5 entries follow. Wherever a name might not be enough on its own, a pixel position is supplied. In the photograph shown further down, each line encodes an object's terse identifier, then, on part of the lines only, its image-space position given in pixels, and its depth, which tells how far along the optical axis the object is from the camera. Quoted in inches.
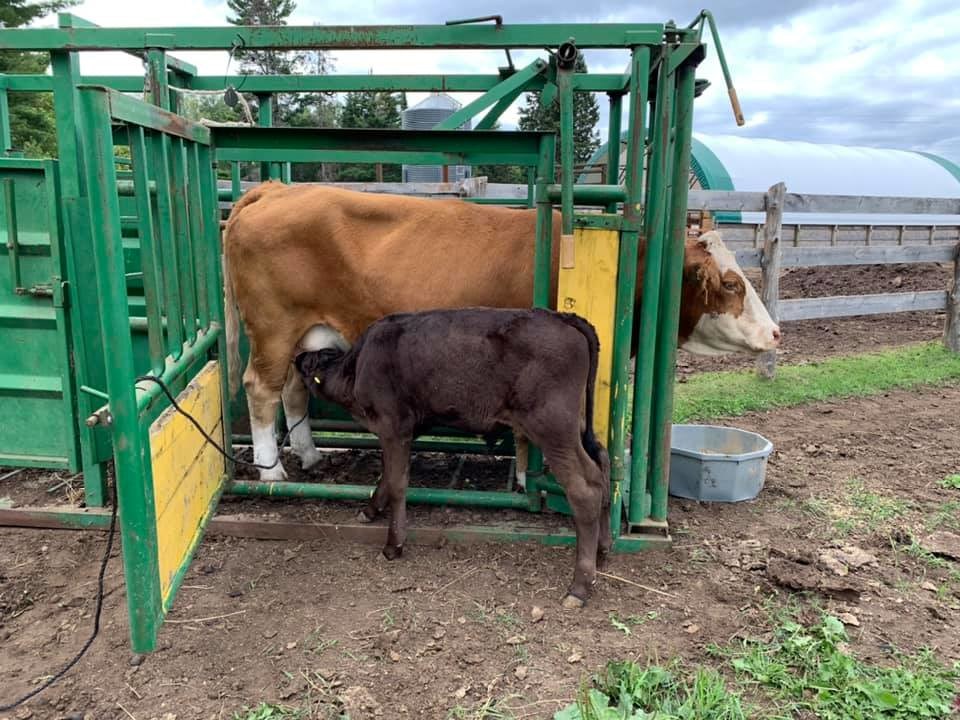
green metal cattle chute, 135.7
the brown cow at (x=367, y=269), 178.7
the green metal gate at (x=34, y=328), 168.2
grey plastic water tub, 186.9
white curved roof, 809.5
